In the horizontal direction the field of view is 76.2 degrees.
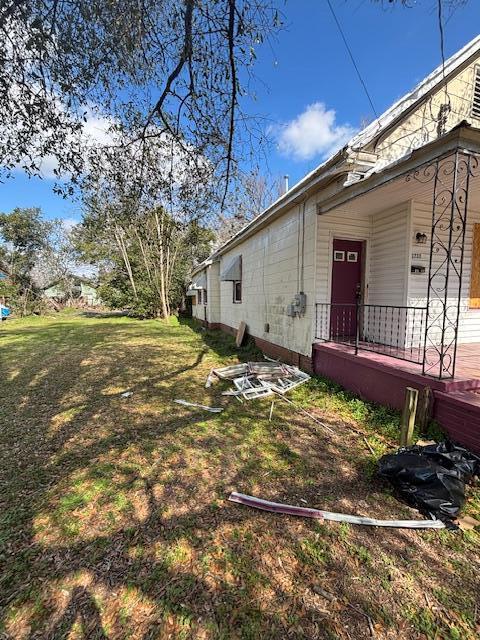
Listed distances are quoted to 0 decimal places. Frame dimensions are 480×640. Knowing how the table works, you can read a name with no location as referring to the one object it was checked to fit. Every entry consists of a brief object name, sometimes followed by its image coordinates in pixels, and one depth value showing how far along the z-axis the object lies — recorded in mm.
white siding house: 4754
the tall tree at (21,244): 23391
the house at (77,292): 34075
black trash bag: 2430
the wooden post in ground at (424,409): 3518
